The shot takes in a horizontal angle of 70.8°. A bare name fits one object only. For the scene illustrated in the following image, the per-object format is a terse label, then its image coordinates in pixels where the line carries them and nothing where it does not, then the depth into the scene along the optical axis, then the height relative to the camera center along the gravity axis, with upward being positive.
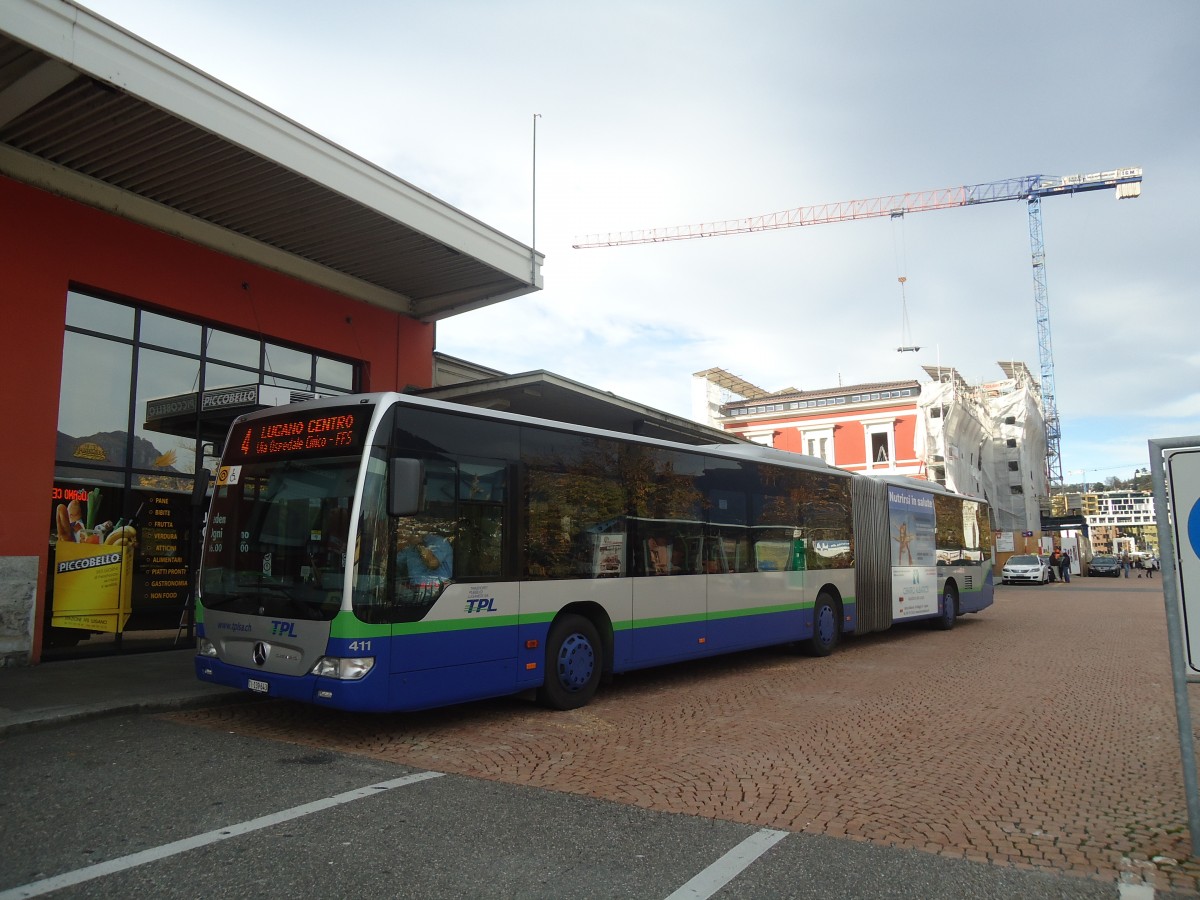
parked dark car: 58.94 -0.83
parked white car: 42.44 -0.77
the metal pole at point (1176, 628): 4.48 -0.39
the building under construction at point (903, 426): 47.14 +7.97
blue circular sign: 4.61 +0.14
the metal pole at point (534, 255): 14.78 +5.31
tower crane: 85.19 +36.94
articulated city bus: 6.78 +0.02
